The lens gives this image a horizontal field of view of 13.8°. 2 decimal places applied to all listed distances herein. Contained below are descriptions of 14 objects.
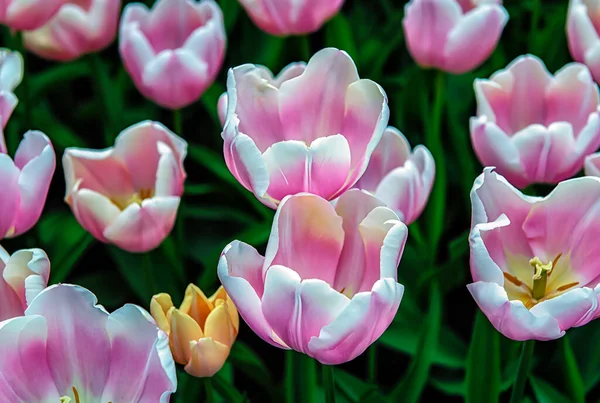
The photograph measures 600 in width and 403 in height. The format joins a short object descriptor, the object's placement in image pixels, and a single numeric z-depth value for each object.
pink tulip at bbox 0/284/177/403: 1.19
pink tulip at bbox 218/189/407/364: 1.17
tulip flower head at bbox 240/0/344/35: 1.47
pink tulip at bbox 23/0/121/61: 1.52
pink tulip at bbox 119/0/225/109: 1.45
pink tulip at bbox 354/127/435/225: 1.32
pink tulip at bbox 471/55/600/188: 1.33
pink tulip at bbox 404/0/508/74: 1.44
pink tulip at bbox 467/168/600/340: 1.19
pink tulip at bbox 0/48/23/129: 1.30
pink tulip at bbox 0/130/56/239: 1.27
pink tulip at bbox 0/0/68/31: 1.44
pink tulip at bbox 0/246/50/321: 1.20
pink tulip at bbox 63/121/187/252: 1.33
